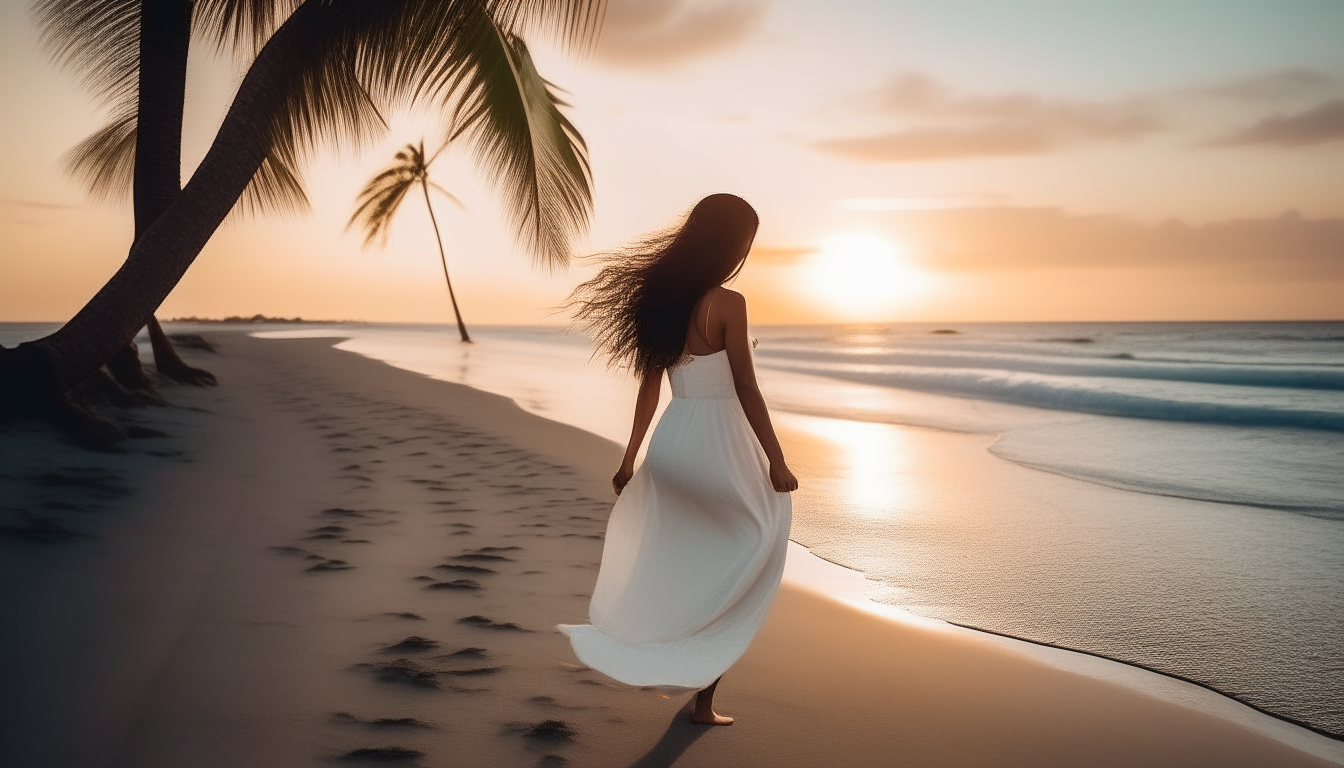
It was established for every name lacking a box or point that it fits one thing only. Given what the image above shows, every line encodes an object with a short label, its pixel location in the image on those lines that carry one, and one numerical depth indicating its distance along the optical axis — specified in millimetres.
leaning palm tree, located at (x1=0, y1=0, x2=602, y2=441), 5832
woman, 2910
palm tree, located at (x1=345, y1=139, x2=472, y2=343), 32625
